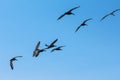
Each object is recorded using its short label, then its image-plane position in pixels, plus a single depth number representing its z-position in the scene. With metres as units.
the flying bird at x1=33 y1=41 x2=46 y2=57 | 48.24
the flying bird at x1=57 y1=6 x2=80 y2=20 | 50.21
